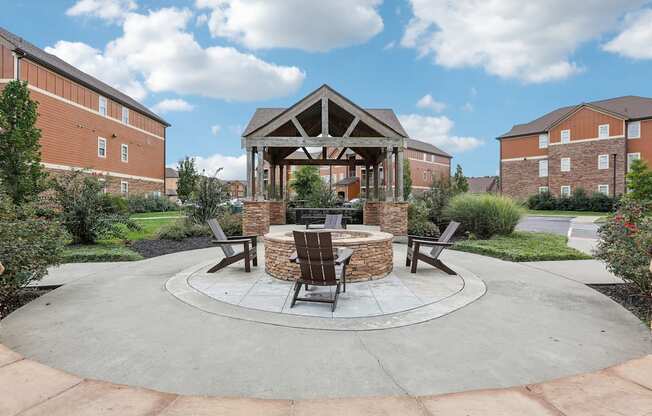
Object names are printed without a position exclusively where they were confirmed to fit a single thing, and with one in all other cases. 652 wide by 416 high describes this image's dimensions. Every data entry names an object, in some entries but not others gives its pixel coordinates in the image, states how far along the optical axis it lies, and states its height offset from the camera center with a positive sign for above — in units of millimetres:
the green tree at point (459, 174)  37062 +2971
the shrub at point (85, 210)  10102 -249
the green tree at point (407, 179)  42925 +2698
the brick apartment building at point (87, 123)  21219 +6034
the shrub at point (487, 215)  12398 -481
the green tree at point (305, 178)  32978 +2124
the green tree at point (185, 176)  33438 +2373
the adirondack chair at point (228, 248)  6703 -903
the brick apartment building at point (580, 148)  32094 +5205
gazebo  12312 +2055
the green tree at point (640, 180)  25156 +1503
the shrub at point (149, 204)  28953 -215
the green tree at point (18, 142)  15422 +2599
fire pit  6082 -991
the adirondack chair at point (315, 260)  4758 -795
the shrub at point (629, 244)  4832 -629
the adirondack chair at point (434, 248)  6633 -916
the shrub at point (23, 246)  4773 -648
